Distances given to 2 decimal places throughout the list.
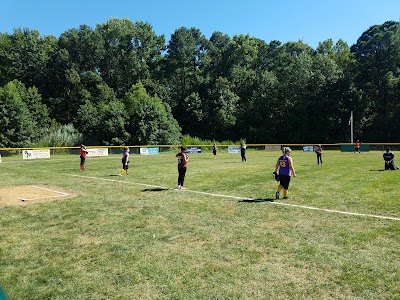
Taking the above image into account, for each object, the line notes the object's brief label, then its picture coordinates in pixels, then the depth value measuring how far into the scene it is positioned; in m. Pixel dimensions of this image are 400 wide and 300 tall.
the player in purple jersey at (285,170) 13.00
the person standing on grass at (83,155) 25.69
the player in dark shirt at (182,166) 15.80
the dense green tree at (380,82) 66.06
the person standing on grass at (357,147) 48.28
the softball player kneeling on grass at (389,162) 23.13
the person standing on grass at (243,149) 32.34
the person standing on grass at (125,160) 22.06
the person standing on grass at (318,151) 28.10
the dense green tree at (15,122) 55.12
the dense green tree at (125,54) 78.81
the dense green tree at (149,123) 59.53
